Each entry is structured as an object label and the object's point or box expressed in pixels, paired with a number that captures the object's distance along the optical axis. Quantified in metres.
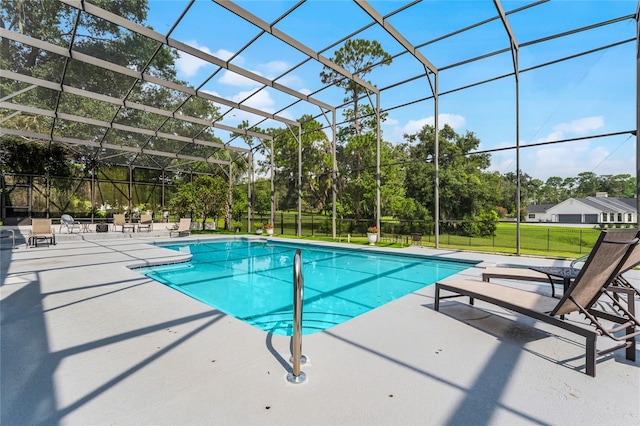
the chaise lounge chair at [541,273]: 2.50
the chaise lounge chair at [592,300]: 1.95
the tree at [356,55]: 15.44
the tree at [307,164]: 18.44
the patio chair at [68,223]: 12.78
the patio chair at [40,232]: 8.81
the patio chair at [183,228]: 13.15
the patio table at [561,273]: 2.85
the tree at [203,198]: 15.33
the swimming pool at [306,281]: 4.57
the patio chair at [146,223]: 14.62
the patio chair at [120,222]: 14.28
